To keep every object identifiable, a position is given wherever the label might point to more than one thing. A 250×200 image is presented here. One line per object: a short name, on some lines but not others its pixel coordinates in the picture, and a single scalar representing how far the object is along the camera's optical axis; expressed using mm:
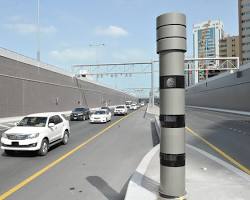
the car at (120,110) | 30518
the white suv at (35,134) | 7400
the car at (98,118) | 19592
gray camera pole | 3432
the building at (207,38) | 117347
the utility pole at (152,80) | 36975
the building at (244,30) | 77637
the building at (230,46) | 100369
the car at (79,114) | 23238
